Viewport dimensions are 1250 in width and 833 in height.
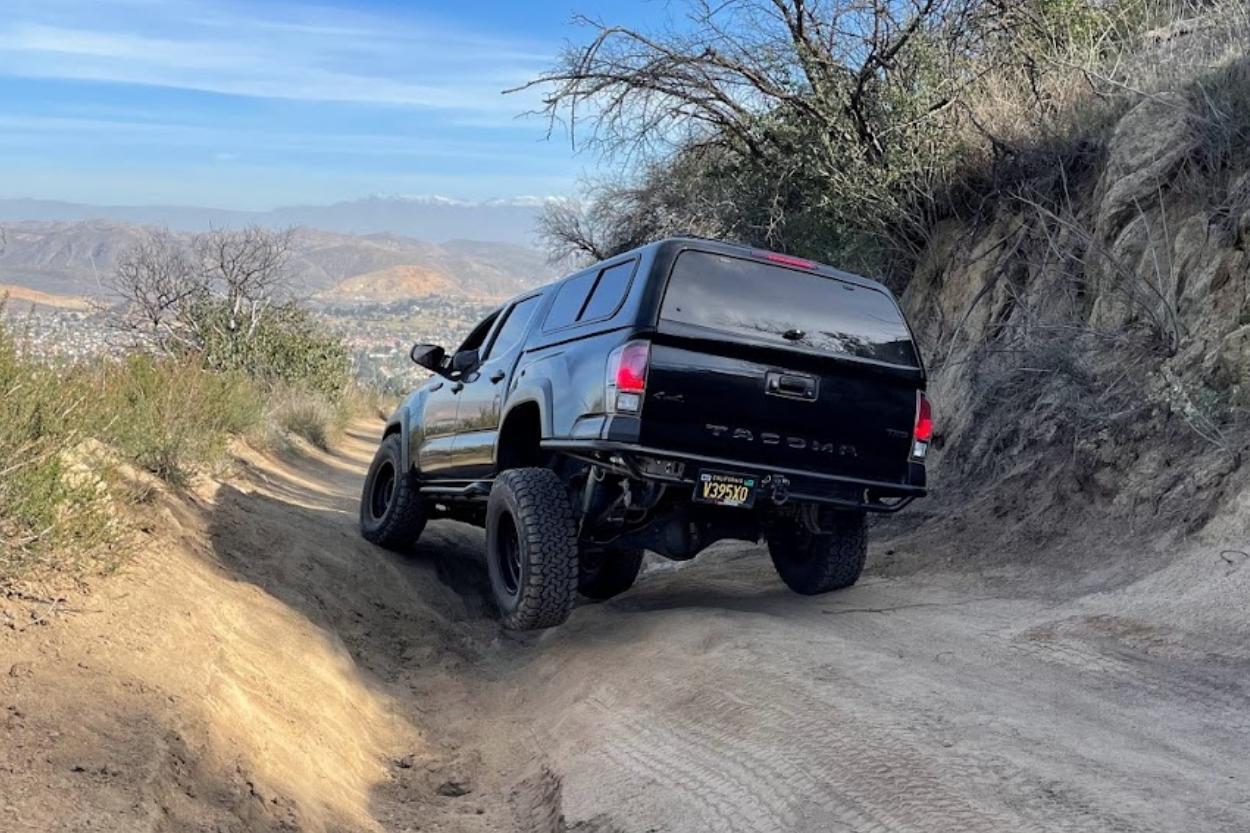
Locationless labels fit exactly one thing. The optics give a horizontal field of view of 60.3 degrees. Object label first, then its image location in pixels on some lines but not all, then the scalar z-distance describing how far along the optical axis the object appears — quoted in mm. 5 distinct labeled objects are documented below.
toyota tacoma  5621
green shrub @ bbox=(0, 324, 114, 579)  4438
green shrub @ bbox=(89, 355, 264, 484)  7719
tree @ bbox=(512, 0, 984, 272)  12500
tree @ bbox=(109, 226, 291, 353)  28984
